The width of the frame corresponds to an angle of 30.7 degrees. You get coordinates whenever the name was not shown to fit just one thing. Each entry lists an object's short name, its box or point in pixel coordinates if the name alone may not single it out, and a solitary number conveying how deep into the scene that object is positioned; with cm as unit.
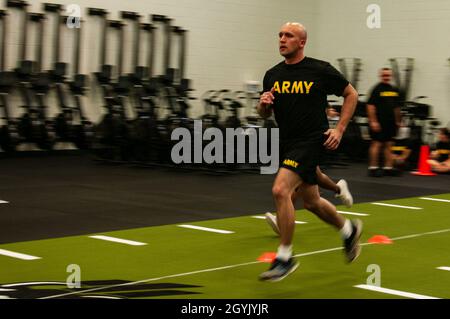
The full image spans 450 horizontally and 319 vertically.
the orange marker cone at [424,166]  1373
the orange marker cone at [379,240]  721
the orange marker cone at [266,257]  632
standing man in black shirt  1291
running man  567
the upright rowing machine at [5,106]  1402
